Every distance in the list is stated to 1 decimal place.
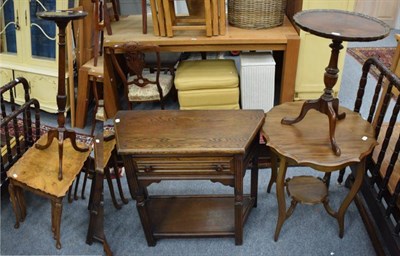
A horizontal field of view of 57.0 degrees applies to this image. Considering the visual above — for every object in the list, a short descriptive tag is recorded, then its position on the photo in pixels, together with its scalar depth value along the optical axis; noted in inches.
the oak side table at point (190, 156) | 62.6
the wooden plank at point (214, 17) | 104.7
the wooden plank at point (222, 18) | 106.6
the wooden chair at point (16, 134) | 74.4
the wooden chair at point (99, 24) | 105.6
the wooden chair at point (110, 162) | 68.8
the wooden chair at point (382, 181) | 65.1
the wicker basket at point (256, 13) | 110.5
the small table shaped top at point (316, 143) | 61.8
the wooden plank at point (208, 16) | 104.0
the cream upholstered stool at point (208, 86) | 112.6
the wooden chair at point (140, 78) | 107.0
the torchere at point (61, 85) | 58.6
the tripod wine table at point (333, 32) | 57.1
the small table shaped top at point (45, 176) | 70.6
